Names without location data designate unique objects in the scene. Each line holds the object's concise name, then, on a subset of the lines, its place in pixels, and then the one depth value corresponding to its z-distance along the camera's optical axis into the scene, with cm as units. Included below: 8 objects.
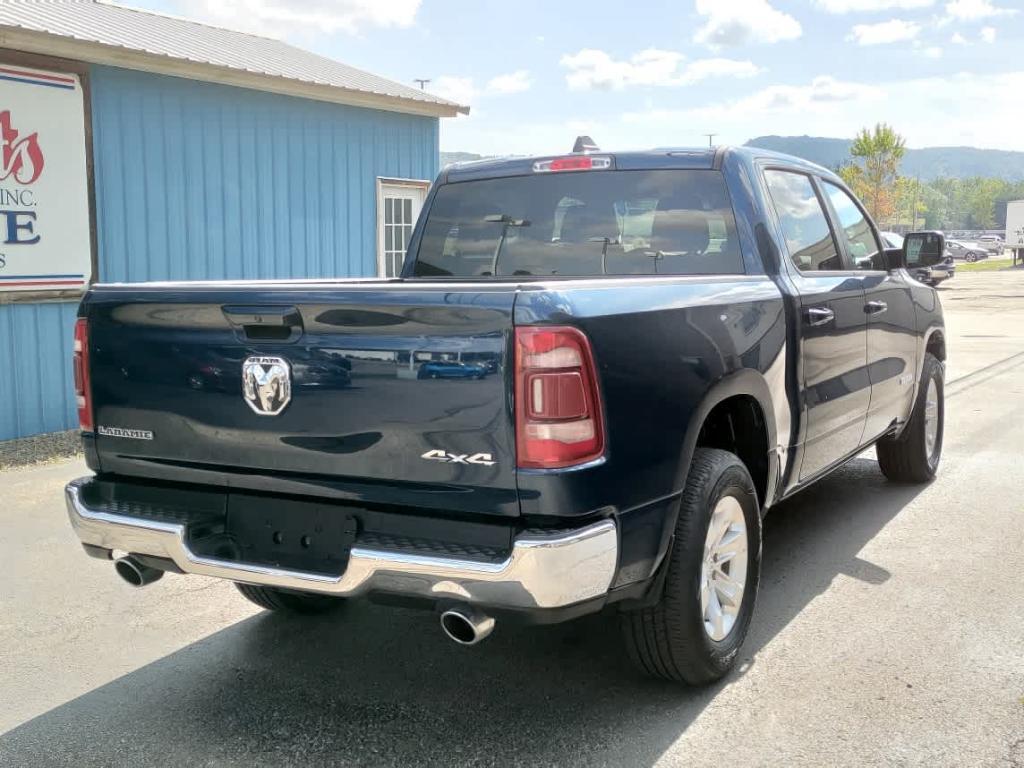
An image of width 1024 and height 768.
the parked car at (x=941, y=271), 2932
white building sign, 823
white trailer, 5488
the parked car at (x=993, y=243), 8256
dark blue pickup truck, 278
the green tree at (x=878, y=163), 5684
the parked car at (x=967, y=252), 6362
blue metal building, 852
